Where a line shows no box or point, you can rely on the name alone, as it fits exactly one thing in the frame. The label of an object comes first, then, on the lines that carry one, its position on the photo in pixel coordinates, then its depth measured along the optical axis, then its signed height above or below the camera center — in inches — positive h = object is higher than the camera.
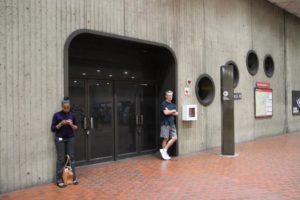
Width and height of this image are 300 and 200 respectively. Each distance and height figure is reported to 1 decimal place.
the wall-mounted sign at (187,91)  377.4 +15.6
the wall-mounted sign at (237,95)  446.0 +12.4
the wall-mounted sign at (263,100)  508.1 +6.2
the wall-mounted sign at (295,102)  621.9 +3.1
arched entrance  314.3 +15.0
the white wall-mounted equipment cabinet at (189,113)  370.0 -9.7
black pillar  366.0 +0.2
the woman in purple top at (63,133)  246.8 -21.1
